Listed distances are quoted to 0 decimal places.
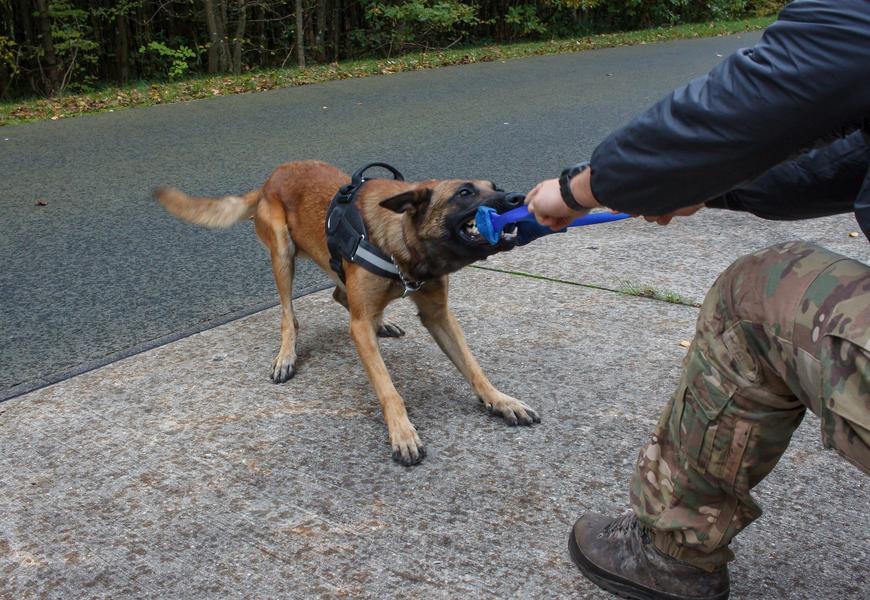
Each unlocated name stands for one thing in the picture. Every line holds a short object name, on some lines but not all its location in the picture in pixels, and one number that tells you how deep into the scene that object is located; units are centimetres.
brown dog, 323
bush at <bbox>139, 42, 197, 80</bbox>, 1541
